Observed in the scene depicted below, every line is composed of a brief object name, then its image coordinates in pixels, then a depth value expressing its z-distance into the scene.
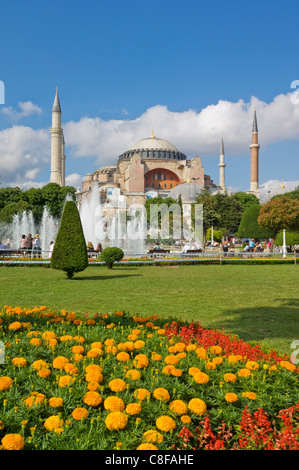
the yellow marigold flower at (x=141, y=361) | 2.77
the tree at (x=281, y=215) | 19.66
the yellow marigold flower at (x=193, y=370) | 2.65
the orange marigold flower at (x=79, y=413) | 2.09
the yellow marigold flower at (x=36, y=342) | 3.12
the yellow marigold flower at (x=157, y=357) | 2.92
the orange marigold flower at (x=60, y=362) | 2.69
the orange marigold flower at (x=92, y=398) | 2.22
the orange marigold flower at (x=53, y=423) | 2.01
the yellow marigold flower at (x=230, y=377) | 2.61
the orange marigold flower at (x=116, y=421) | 2.00
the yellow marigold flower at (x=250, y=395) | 2.40
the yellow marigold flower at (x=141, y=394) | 2.29
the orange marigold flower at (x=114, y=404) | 2.16
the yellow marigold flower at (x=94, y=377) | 2.47
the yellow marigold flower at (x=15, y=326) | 3.62
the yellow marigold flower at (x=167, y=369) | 2.66
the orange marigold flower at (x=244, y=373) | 2.69
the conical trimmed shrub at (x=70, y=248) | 10.26
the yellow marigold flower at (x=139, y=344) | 3.17
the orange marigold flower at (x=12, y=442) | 1.81
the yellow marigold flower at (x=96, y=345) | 3.12
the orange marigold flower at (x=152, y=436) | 1.94
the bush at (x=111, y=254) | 13.59
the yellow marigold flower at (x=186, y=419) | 2.10
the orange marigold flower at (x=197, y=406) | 2.21
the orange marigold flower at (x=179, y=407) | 2.19
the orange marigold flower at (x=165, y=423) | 2.02
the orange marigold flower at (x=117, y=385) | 2.37
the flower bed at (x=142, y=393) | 2.01
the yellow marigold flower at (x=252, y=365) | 2.83
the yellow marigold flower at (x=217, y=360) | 2.88
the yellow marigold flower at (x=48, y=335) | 3.30
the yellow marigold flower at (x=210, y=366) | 2.80
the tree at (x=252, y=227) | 28.28
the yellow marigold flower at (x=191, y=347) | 3.15
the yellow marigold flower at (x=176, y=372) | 2.61
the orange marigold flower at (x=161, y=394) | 2.31
